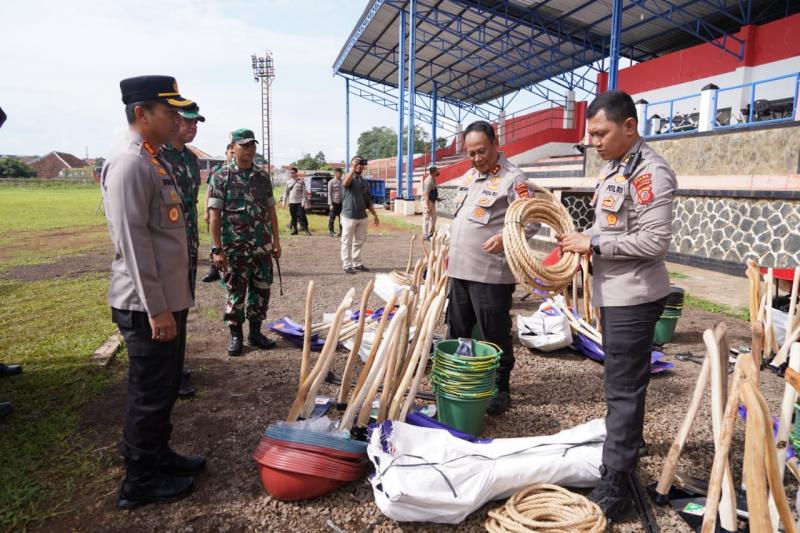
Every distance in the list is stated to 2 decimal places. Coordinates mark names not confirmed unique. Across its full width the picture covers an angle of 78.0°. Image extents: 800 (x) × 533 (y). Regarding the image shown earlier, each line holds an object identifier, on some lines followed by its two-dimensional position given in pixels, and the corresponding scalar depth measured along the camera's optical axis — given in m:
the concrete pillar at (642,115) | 12.13
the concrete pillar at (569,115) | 22.94
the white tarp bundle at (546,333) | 4.62
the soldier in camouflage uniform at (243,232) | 4.27
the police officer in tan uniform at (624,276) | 2.27
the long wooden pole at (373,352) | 2.84
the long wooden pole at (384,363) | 2.72
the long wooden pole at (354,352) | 2.91
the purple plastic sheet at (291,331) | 4.70
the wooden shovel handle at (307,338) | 2.83
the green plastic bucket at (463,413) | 2.99
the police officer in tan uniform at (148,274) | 2.19
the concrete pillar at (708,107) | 10.71
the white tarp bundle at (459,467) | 2.24
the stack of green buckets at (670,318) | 4.83
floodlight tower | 46.41
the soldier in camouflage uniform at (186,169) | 3.67
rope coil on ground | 2.21
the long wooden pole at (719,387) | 1.88
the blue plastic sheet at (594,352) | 4.27
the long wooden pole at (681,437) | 2.14
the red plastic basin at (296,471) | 2.41
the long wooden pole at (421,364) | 2.84
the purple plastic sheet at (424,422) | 2.86
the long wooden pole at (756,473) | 1.34
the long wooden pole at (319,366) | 2.77
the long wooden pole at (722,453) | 1.57
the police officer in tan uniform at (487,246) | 3.32
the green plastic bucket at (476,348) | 3.26
